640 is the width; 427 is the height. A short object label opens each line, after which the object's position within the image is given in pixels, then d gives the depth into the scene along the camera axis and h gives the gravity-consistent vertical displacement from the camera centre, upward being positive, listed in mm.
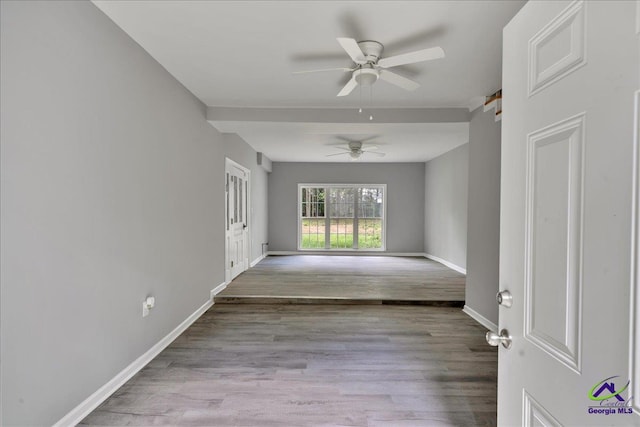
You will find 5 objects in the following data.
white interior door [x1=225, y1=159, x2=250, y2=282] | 4918 -187
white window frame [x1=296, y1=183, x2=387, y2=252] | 8211 -209
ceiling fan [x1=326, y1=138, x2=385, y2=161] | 5735 +1171
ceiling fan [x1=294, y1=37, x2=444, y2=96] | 2123 +1092
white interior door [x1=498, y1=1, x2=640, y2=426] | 682 +5
